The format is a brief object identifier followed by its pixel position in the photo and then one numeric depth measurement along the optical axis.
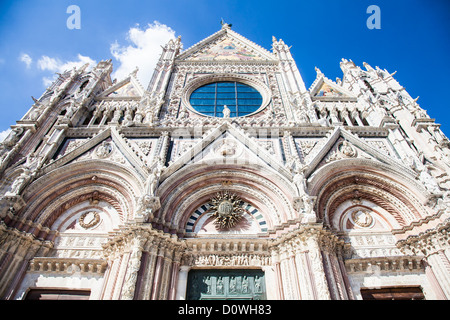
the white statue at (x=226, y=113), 11.28
